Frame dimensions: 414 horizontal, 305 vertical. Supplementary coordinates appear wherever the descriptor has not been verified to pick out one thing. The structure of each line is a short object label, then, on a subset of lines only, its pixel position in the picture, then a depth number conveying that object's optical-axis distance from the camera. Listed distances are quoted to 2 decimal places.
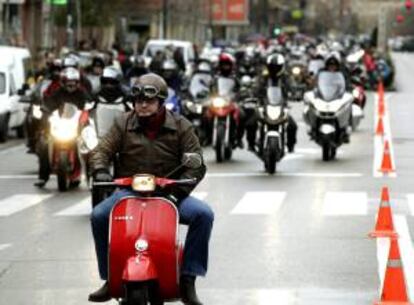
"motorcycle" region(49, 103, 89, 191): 20.86
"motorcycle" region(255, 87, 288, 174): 23.59
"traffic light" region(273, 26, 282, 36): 113.35
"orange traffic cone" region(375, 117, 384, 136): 35.20
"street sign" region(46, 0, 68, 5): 50.81
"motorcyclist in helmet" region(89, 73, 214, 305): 10.17
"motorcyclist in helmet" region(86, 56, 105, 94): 26.50
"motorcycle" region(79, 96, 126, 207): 16.42
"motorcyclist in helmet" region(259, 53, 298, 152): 24.53
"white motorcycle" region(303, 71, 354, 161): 26.47
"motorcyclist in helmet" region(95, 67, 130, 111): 19.75
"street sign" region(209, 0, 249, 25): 139.25
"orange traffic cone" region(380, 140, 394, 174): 24.53
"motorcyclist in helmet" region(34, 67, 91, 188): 20.98
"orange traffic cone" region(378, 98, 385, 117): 39.03
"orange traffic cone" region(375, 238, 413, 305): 10.81
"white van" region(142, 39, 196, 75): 53.88
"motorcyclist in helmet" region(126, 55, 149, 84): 31.38
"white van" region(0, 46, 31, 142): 32.09
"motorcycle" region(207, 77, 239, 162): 26.12
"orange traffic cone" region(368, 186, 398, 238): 15.16
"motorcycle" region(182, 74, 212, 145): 30.45
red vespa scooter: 9.59
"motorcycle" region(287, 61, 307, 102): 58.33
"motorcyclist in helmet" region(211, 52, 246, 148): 27.00
